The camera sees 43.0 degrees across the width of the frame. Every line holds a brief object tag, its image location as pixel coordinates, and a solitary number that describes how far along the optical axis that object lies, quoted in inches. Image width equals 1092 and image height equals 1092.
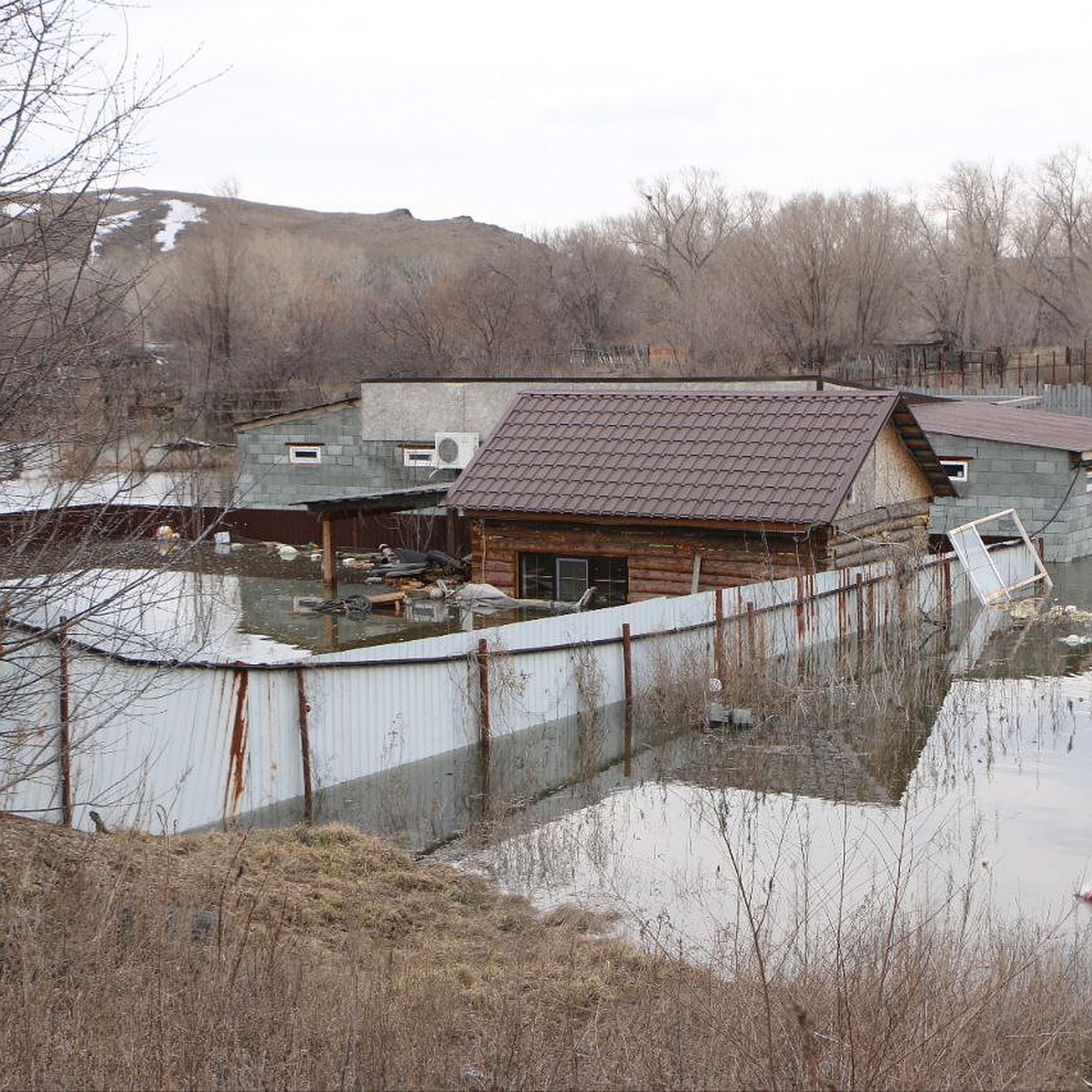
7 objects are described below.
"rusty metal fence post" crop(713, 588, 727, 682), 668.1
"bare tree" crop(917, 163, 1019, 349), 2979.8
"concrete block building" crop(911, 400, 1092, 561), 1101.7
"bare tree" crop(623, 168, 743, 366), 3332.2
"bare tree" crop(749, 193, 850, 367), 2536.9
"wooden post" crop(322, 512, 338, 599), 1018.7
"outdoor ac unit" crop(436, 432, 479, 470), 1278.3
